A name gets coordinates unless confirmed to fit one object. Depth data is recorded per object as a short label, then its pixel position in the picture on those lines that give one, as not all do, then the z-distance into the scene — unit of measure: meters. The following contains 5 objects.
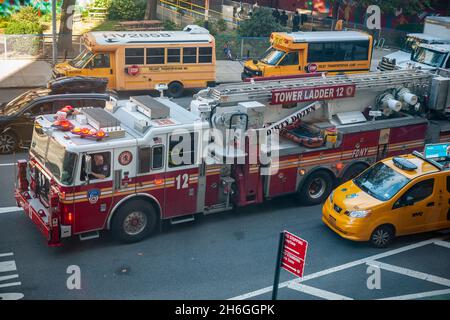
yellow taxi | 13.62
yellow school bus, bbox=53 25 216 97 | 24.36
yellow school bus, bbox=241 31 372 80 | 26.69
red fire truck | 12.66
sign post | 9.34
